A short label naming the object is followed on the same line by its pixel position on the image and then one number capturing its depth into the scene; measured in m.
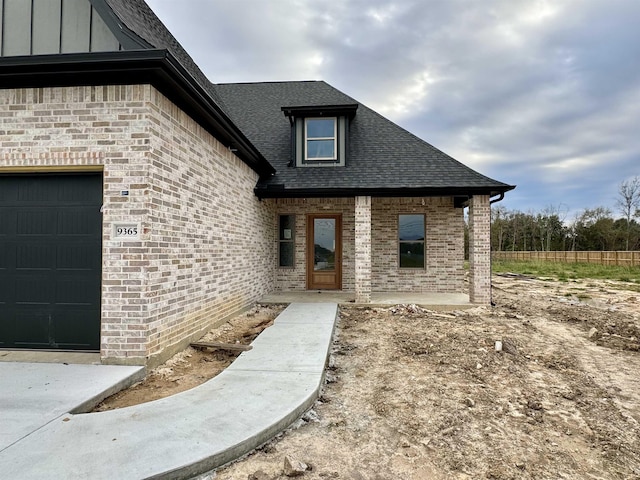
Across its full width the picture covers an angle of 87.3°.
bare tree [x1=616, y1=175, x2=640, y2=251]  34.59
